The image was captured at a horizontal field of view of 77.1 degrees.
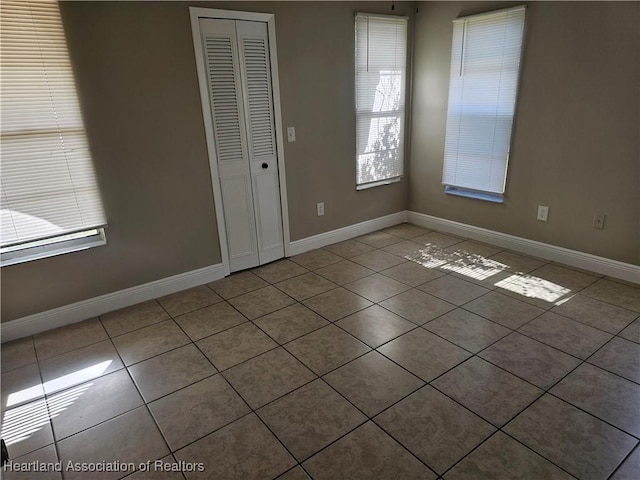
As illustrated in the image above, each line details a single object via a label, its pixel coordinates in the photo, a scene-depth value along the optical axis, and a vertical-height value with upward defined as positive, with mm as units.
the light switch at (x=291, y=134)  3484 -220
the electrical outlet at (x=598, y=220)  3119 -921
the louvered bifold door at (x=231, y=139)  2939 -220
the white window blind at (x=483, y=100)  3342 +6
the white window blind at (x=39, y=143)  2283 -154
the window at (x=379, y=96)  3762 +75
